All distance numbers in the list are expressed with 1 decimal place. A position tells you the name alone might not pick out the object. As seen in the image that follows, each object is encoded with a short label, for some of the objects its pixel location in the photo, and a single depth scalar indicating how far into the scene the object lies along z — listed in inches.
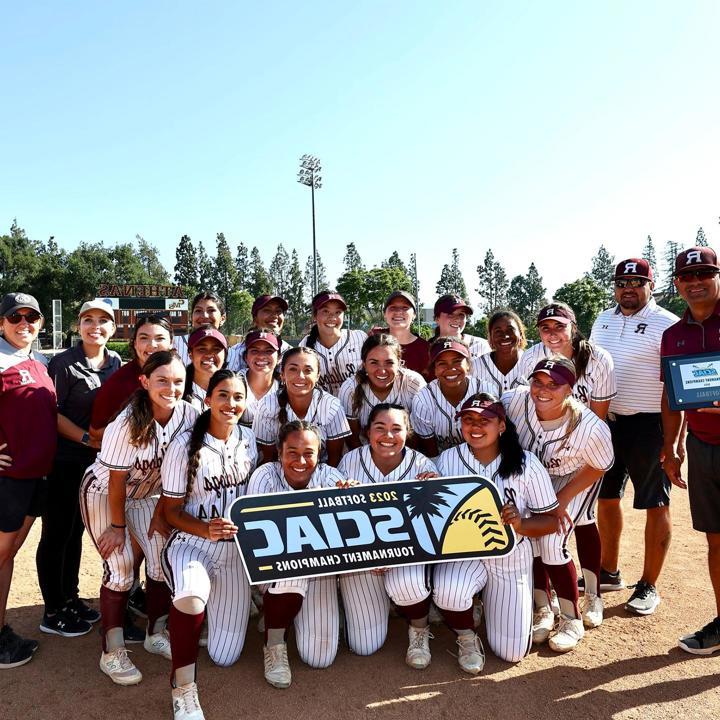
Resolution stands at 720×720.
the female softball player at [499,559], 142.5
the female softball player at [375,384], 173.6
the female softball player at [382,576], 145.3
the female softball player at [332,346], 211.5
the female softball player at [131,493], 138.3
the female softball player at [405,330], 221.8
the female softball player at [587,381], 165.3
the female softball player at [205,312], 218.2
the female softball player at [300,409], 163.6
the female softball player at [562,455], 148.9
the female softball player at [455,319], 226.8
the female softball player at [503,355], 185.8
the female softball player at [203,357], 166.4
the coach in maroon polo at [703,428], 146.9
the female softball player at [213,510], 133.5
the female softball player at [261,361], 173.0
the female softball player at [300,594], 140.3
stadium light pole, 1598.2
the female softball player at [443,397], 169.0
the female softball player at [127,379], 152.9
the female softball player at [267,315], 209.0
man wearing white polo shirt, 175.6
